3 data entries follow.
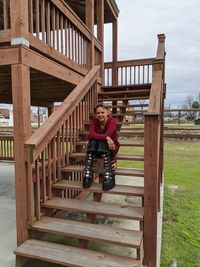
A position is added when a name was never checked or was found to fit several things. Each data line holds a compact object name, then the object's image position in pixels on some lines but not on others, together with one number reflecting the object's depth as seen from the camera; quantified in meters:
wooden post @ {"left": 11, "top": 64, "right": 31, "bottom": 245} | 2.80
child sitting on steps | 3.15
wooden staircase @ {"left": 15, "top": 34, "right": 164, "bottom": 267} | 2.42
